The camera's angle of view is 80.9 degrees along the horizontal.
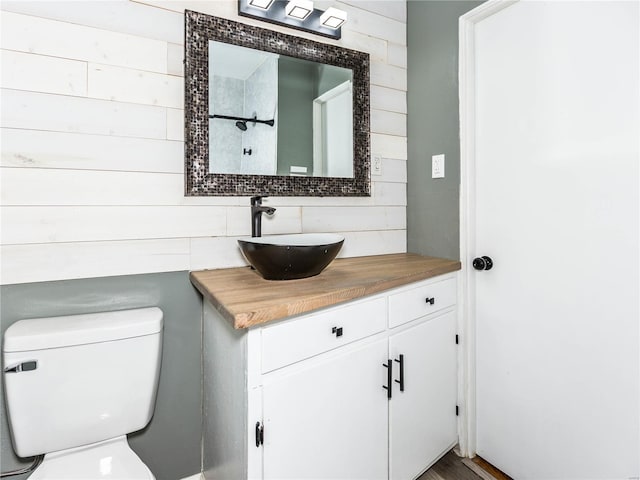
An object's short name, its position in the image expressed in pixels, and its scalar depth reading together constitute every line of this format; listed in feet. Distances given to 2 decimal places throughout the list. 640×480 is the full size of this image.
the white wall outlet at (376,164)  6.29
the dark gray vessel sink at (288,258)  4.13
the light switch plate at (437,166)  5.98
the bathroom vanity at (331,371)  3.41
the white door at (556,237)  4.06
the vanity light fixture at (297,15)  5.13
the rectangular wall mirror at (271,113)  4.81
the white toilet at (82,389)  3.64
